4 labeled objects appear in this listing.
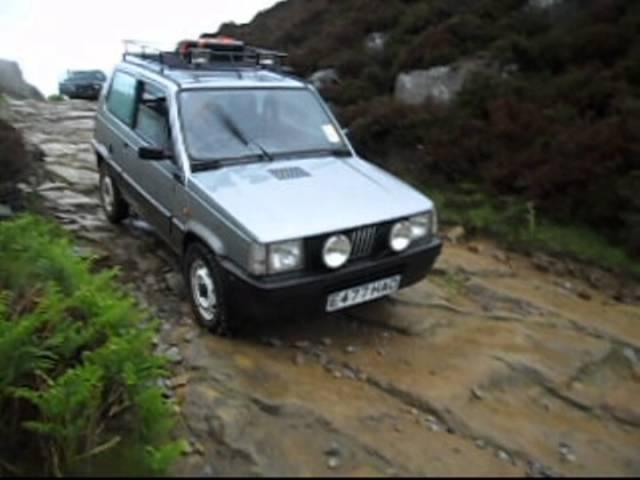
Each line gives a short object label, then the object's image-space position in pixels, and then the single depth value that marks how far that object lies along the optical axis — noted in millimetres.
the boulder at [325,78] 11930
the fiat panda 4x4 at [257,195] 4312
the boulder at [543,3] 10930
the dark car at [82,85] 24781
